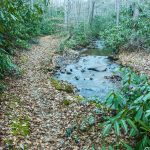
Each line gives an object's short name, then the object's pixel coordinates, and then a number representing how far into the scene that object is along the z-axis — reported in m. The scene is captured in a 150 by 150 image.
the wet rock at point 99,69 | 10.07
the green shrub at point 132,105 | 2.56
